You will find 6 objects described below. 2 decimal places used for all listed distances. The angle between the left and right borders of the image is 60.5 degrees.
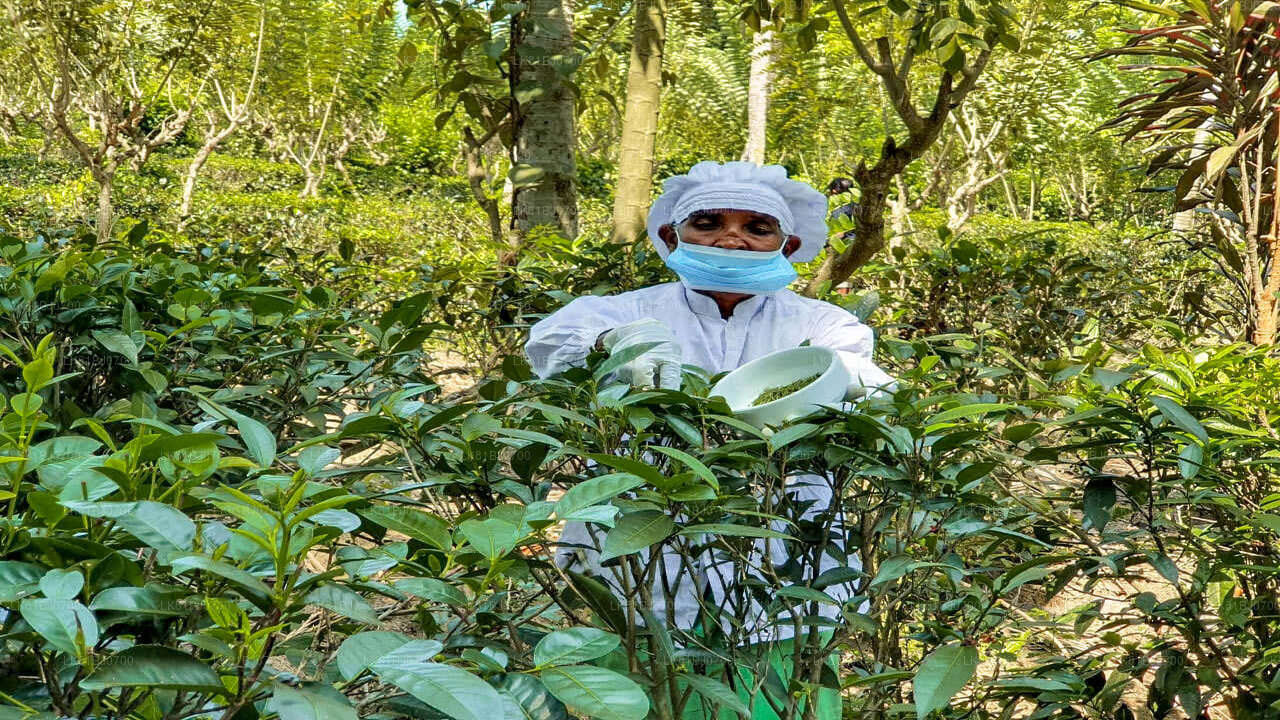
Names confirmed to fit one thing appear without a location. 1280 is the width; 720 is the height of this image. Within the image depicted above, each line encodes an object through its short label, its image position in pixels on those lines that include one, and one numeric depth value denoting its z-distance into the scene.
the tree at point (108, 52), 7.60
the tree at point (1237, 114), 3.18
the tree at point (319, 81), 13.15
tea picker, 2.17
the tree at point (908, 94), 3.23
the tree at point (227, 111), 10.71
